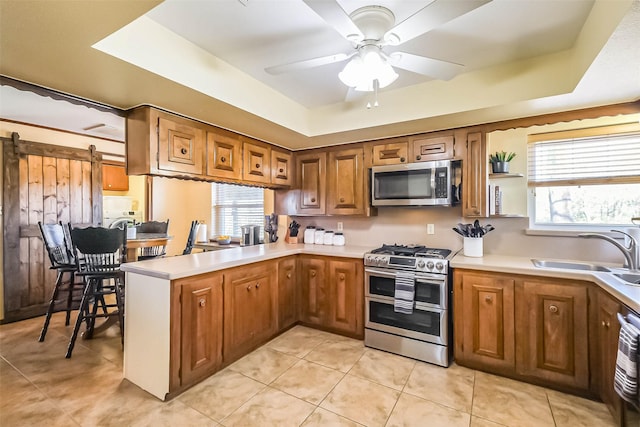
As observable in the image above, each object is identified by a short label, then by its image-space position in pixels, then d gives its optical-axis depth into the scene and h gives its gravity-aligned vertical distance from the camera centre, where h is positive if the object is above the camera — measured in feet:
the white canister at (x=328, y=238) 11.80 -1.02
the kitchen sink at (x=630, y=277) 6.41 -1.46
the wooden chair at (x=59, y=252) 10.00 -1.36
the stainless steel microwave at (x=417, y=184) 9.18 +0.96
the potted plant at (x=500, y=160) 8.87 +1.60
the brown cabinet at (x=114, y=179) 16.61 +2.06
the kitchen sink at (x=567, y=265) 7.60 -1.44
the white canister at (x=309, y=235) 12.17 -0.93
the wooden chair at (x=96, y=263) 8.76 -1.60
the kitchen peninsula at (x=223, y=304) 6.62 -2.58
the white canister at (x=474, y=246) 8.67 -1.01
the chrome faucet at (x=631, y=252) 6.92 -0.97
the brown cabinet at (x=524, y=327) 6.75 -2.89
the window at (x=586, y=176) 7.80 +1.01
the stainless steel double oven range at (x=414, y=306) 8.15 -2.76
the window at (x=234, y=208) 15.17 +0.30
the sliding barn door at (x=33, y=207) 11.25 +0.31
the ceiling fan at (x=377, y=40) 4.08 +2.88
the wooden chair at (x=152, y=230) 13.34 -0.76
